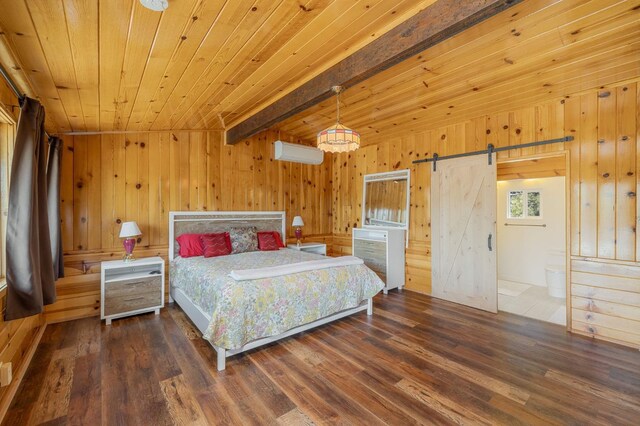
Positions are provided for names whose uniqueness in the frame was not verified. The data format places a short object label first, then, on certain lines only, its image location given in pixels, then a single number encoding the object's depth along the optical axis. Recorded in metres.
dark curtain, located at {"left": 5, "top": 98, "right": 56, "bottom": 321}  1.89
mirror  4.69
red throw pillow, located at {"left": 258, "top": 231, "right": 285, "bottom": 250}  4.65
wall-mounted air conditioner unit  4.73
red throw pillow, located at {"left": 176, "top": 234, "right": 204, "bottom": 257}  3.88
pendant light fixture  2.62
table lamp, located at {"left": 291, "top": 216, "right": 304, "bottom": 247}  5.01
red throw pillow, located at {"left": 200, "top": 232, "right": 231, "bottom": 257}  3.84
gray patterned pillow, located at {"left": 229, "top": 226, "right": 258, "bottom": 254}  4.16
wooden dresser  4.43
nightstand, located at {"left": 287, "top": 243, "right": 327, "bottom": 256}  4.97
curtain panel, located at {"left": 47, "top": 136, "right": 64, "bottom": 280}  2.93
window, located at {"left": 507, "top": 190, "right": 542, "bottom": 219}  5.07
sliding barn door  3.71
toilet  4.23
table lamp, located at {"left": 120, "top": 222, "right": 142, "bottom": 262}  3.41
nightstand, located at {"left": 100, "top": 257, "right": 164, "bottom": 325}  3.23
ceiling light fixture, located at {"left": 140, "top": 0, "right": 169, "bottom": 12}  1.37
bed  2.35
